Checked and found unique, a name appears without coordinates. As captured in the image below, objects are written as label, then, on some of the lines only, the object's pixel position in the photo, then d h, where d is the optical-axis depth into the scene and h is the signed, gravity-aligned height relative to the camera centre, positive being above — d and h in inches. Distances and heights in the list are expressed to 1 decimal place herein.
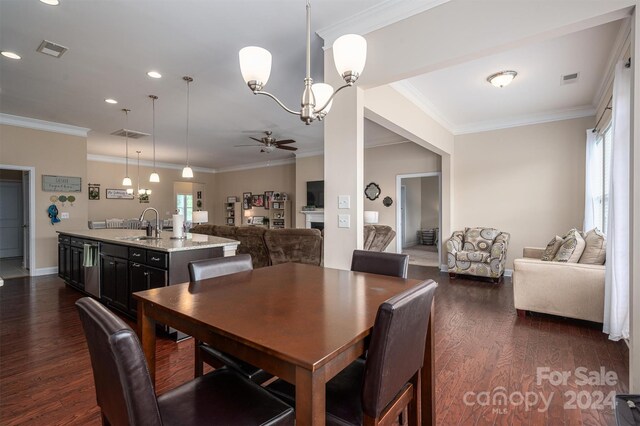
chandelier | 68.9 +34.9
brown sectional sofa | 186.9 -20.4
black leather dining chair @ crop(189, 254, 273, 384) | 58.4 -27.6
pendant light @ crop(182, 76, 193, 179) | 181.9 +23.2
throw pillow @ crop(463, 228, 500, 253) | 211.5 -19.7
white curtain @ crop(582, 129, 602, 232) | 176.4 +16.4
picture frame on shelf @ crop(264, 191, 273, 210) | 391.9 +17.3
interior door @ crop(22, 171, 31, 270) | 222.8 +0.3
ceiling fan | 243.1 +56.8
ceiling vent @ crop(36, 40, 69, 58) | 120.1 +66.7
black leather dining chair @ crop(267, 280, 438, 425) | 38.8 -22.9
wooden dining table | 33.6 -15.6
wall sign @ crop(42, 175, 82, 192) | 224.8 +21.3
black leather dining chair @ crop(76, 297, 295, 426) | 30.9 -23.0
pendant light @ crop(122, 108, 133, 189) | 208.0 +65.2
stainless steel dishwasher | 152.6 -26.1
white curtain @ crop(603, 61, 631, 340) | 98.9 +0.0
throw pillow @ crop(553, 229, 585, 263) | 132.3 -17.1
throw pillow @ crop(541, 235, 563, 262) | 143.7 -18.6
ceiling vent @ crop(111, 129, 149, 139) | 246.5 +65.8
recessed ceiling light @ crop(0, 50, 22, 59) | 128.7 +67.8
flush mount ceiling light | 146.3 +65.6
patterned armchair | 198.8 -28.2
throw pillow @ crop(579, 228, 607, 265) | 126.5 -16.3
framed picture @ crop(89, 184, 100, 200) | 344.2 +22.2
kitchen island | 116.3 -21.3
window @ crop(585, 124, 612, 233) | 160.5 +18.7
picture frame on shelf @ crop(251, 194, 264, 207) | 405.7 +15.1
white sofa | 121.9 -33.0
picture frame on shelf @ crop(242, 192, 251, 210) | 419.2 +14.5
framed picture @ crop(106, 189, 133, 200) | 358.9 +20.2
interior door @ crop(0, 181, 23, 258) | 309.0 -8.0
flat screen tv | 334.3 +20.2
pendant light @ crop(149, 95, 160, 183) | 177.7 +67.1
